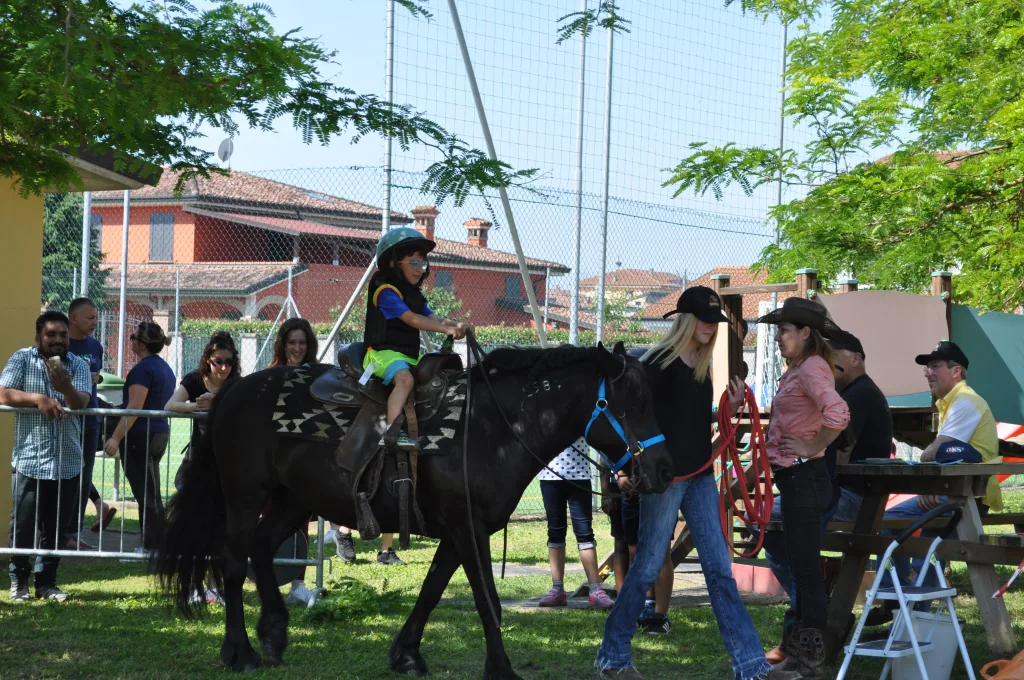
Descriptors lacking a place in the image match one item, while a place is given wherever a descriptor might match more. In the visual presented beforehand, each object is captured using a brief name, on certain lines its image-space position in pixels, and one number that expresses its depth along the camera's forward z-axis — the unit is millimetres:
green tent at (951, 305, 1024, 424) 19437
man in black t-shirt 13172
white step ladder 9867
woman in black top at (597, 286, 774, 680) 10828
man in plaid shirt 14680
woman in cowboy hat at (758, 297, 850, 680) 10844
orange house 23437
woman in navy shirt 16625
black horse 10750
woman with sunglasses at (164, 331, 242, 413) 15344
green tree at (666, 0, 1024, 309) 17906
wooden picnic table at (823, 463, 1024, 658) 11539
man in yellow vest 14195
